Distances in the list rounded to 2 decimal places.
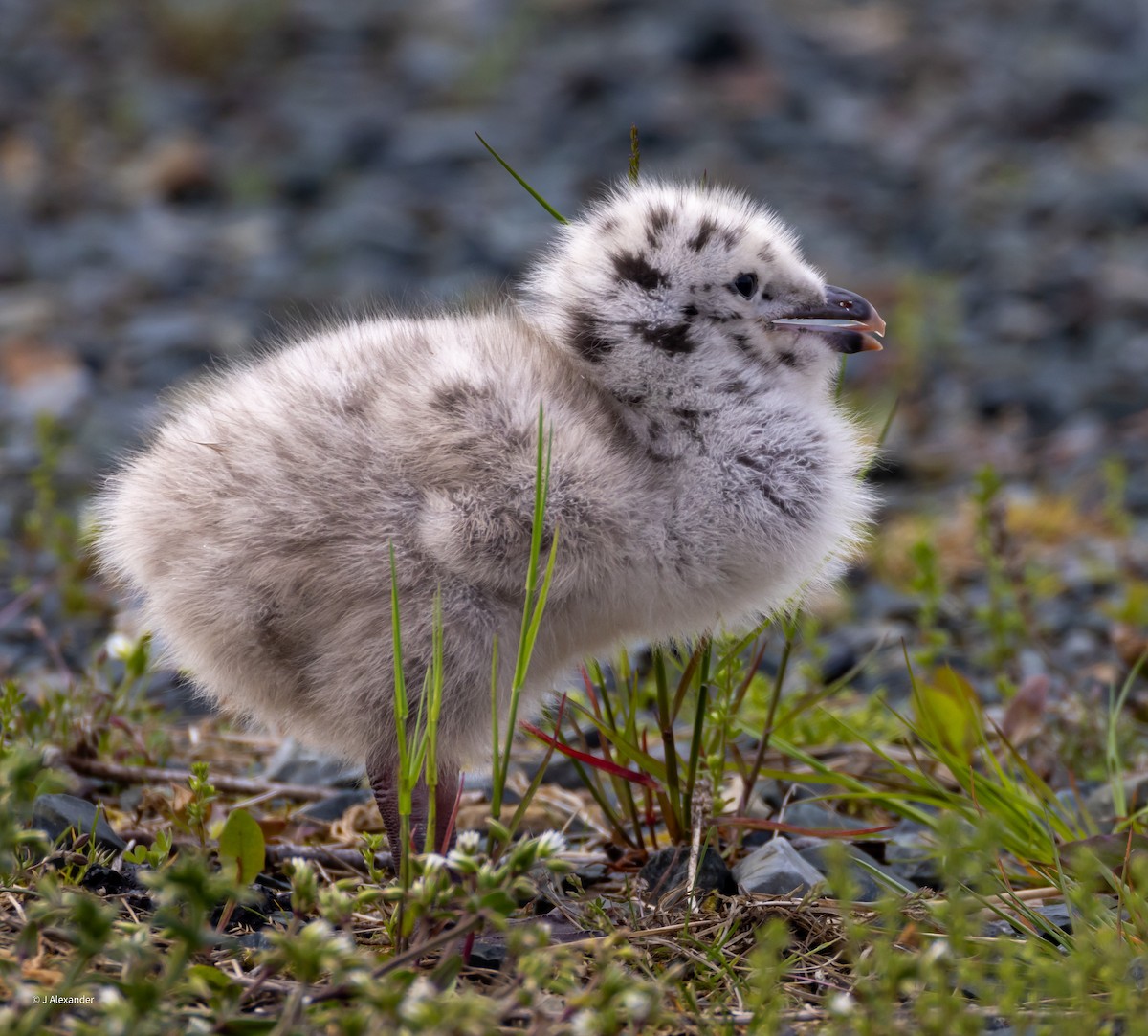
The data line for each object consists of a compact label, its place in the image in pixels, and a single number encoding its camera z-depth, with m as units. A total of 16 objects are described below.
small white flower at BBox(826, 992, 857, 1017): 3.87
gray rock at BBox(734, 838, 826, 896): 5.77
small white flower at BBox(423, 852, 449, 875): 4.43
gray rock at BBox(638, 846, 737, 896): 5.82
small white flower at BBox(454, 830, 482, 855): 4.46
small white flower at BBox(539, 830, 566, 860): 4.43
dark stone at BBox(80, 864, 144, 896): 5.52
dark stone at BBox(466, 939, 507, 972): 5.05
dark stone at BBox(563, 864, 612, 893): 6.32
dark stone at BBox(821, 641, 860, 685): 9.23
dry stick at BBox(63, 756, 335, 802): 6.95
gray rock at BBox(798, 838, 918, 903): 5.78
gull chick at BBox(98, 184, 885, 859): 5.46
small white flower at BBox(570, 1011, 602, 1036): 3.82
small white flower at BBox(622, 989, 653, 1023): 3.83
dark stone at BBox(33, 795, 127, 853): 5.80
